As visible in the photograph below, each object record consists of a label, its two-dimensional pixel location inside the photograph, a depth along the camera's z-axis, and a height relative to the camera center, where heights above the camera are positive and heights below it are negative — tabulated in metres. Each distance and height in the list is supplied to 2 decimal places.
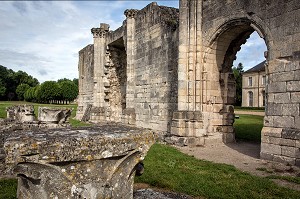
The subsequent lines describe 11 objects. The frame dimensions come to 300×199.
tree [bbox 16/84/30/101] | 75.00 +3.84
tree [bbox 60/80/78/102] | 65.94 +3.38
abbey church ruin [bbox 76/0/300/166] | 7.38 +1.39
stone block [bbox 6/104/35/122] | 10.46 -0.28
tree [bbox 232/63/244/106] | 57.41 +3.78
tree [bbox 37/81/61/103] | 65.19 +3.24
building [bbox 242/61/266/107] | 48.09 +3.33
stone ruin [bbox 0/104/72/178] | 8.38 -0.42
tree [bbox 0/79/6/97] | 70.03 +3.71
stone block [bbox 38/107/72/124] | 9.80 -0.29
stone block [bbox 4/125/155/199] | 2.28 -0.47
